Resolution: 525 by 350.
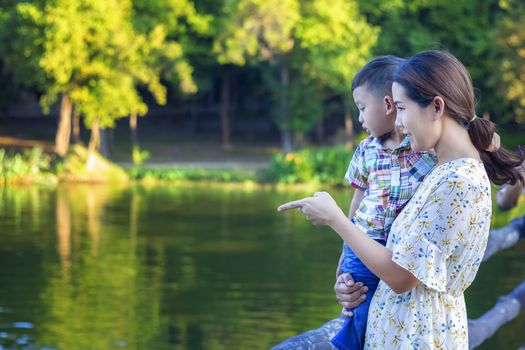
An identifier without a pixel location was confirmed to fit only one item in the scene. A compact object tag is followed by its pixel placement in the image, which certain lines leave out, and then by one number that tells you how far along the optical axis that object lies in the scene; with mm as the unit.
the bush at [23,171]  33469
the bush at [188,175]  34344
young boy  3271
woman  2984
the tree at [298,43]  39250
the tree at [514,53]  35188
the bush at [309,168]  34094
